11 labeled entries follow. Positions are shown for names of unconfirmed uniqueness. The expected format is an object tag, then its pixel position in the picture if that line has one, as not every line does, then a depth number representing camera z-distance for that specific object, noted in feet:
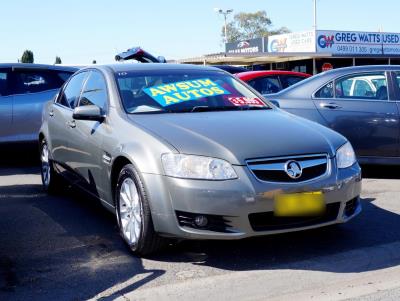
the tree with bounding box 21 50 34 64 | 171.03
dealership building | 106.01
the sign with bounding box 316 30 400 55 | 112.57
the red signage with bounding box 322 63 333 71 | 105.94
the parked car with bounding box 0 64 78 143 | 28.91
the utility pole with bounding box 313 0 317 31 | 157.69
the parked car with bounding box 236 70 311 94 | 33.86
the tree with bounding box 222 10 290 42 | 273.75
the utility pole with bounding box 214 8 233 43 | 211.76
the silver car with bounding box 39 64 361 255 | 13.55
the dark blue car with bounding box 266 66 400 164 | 23.85
